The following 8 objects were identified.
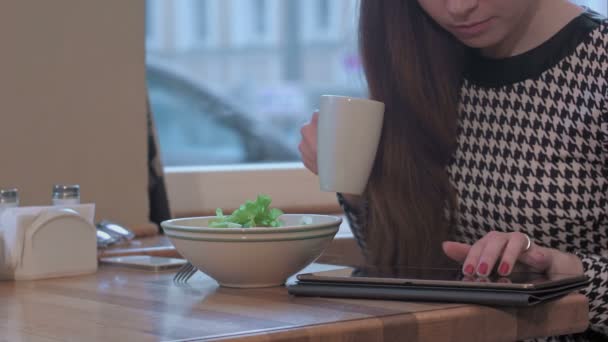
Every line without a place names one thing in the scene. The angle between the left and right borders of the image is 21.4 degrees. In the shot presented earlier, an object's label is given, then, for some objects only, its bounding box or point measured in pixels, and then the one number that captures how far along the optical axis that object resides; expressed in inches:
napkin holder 72.4
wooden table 59.3
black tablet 62.6
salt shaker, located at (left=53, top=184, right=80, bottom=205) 78.4
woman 78.8
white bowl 66.5
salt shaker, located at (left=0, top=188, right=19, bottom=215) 76.5
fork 70.6
